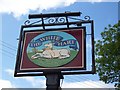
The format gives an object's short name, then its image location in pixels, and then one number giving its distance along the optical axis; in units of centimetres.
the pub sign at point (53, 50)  577
